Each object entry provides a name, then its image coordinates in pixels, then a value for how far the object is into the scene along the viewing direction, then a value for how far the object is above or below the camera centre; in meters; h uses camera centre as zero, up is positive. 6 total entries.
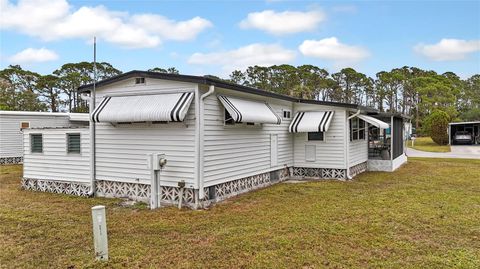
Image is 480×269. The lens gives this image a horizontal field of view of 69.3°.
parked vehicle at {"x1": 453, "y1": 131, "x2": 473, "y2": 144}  30.95 -0.81
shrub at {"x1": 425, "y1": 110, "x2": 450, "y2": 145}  30.28 +0.19
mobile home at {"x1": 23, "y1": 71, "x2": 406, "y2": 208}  7.70 -0.25
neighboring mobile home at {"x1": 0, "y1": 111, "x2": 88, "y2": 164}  17.56 +0.33
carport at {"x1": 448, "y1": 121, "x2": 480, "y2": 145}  31.39 -0.02
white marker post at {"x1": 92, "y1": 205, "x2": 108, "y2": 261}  4.59 -1.37
